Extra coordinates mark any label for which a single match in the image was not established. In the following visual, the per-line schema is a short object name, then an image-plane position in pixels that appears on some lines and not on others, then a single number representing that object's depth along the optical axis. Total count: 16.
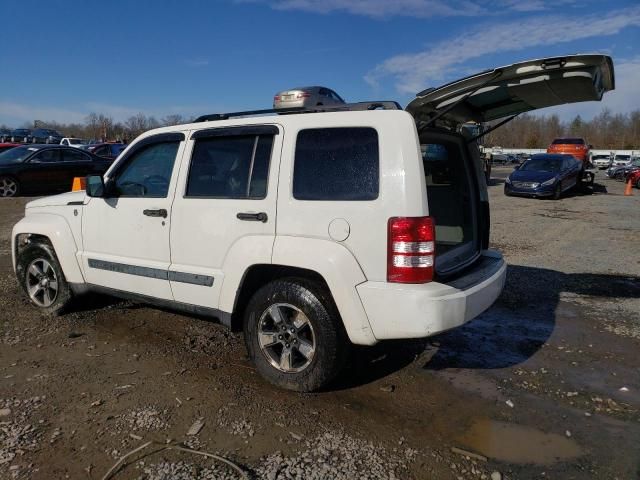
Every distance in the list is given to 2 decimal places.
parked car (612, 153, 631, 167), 61.40
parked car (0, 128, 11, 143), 35.12
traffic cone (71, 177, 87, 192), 5.94
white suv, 3.12
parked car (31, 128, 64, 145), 36.66
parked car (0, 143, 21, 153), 20.12
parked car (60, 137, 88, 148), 33.83
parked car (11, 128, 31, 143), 34.78
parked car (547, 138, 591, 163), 26.81
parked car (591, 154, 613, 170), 60.53
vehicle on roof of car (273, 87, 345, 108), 10.12
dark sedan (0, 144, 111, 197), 14.64
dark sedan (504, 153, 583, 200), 17.75
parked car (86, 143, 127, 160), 20.38
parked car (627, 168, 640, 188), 25.86
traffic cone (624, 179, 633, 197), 22.07
